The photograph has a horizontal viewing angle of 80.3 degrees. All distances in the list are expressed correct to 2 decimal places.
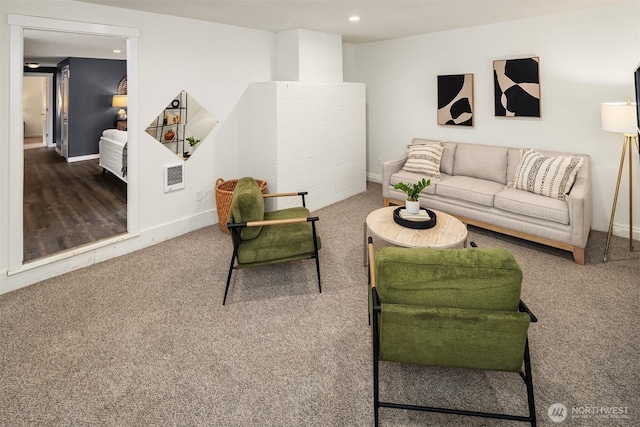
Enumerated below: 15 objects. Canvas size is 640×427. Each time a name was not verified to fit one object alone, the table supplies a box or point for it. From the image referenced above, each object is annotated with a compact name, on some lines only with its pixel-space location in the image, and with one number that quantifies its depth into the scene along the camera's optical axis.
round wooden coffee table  2.87
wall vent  4.09
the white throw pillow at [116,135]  3.72
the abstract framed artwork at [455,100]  4.99
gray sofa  3.46
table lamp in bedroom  3.66
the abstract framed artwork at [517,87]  4.35
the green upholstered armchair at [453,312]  1.65
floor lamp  3.29
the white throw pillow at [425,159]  4.79
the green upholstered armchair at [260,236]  2.81
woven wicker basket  4.23
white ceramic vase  3.32
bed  3.73
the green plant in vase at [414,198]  3.31
